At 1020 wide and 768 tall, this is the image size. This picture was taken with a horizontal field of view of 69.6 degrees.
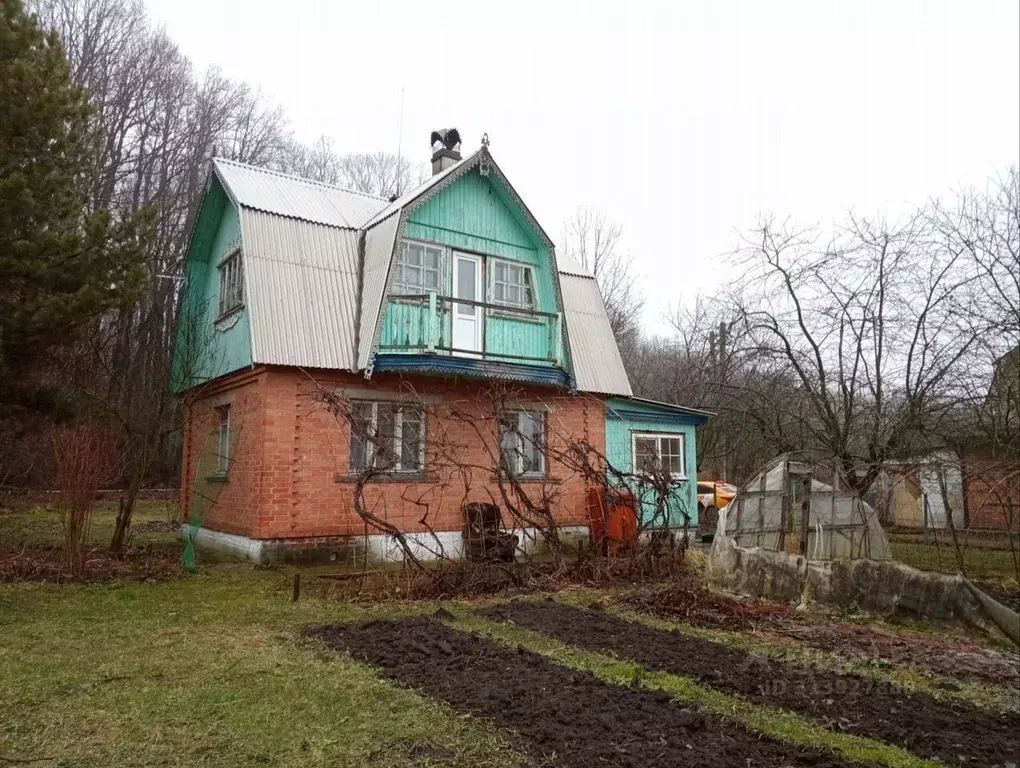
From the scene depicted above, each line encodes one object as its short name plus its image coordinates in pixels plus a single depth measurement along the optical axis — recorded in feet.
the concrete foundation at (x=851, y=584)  22.13
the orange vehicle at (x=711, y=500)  61.31
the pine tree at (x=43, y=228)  36.06
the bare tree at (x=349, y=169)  111.04
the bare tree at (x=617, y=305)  106.42
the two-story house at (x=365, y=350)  36.99
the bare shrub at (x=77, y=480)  31.35
